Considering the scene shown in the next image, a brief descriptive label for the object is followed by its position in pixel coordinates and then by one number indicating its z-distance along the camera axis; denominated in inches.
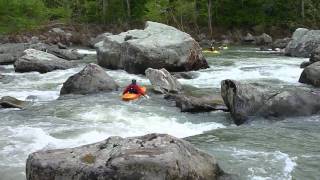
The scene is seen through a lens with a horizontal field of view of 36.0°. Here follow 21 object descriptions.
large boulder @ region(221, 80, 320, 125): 453.1
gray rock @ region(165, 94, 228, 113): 495.2
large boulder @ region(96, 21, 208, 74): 771.4
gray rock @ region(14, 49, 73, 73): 805.2
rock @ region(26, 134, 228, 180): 239.9
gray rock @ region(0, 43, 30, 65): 951.6
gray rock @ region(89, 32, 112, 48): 1431.3
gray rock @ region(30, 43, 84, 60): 1011.9
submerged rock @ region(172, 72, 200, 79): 725.9
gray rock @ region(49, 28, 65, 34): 1589.2
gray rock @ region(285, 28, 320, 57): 992.9
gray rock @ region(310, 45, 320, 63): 773.7
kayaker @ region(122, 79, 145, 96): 560.1
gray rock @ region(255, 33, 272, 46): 1455.5
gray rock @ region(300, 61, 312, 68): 805.7
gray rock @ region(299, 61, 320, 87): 622.0
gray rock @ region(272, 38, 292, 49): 1310.0
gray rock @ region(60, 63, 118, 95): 594.2
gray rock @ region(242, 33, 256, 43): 1524.4
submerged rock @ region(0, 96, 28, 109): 526.0
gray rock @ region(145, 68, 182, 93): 600.1
